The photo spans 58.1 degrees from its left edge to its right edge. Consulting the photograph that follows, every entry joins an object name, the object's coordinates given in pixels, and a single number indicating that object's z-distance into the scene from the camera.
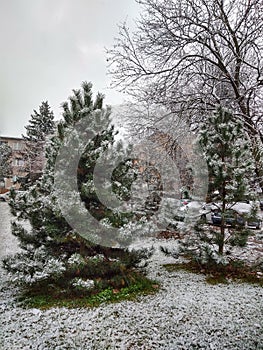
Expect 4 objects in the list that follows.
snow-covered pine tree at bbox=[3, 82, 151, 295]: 3.54
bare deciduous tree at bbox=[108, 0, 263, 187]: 4.80
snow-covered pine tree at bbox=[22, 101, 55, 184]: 16.90
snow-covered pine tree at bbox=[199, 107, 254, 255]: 4.43
